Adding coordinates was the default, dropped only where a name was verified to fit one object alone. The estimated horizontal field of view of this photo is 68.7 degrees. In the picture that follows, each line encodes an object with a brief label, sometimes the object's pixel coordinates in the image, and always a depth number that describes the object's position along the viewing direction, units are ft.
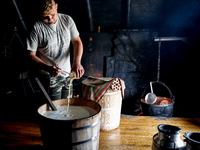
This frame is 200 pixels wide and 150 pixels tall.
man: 6.49
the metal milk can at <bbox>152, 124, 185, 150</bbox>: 4.19
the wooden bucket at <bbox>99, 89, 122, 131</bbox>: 7.25
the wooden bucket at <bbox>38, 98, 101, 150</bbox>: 3.69
